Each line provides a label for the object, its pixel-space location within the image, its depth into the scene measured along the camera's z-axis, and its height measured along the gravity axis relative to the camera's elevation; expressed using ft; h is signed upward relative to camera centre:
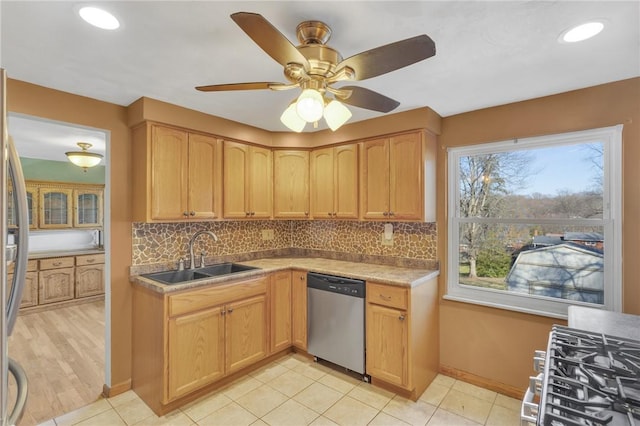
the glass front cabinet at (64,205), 15.80 +0.53
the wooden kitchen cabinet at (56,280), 14.84 -3.16
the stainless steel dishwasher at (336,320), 8.63 -3.07
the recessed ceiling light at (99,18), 4.41 +2.89
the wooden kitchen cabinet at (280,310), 9.68 -3.01
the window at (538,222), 7.07 -0.22
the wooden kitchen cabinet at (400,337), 7.82 -3.21
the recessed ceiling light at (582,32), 4.75 +2.87
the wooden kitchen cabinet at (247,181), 9.76 +1.09
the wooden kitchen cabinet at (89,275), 15.89 -3.14
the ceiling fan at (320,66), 3.74 +2.08
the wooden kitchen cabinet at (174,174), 7.99 +1.10
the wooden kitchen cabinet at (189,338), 7.26 -3.14
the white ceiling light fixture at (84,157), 12.39 +2.31
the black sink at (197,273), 8.78 -1.76
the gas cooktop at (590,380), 2.73 -1.74
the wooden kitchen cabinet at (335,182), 10.15 +1.08
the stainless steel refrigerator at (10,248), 2.61 -0.30
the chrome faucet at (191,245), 9.37 -0.93
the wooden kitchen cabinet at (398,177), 8.73 +1.08
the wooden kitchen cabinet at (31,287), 14.38 -3.34
